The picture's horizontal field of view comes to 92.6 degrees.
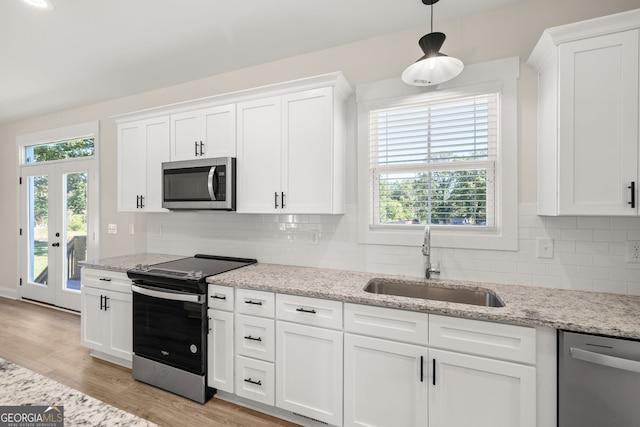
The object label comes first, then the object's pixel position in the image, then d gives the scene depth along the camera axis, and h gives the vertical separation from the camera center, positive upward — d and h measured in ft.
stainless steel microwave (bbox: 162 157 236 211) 8.30 +0.79
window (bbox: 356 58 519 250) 6.90 +1.29
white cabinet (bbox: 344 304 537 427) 4.90 -2.79
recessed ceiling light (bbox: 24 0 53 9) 6.55 +4.54
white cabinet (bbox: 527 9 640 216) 5.14 +1.72
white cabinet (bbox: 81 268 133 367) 8.64 -3.04
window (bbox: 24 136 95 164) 13.44 +2.91
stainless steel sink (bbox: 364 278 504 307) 6.50 -1.81
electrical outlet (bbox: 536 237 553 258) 6.54 -0.75
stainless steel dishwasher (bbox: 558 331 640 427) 4.28 -2.46
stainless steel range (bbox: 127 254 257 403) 7.26 -2.87
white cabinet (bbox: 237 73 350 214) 7.48 +1.56
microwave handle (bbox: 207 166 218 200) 8.28 +0.79
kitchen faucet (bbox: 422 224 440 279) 6.93 -0.93
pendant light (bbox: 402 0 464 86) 6.10 +2.98
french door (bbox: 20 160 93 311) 13.65 -0.82
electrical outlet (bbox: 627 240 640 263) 5.99 -0.76
